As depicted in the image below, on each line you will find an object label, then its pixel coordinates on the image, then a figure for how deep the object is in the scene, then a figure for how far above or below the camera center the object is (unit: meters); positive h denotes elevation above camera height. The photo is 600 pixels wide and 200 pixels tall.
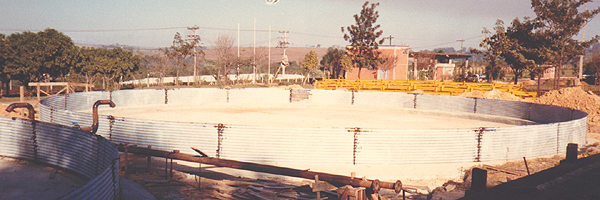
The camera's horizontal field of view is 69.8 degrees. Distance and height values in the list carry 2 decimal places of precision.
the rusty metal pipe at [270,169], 7.55 -1.98
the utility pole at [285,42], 88.34 +7.45
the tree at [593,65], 74.96 +3.54
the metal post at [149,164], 12.13 -2.55
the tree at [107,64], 40.78 +0.97
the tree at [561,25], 41.59 +5.76
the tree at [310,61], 62.59 +2.51
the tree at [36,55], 34.81 +1.50
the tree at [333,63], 75.19 +2.97
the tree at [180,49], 60.22 +3.70
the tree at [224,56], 61.05 +2.99
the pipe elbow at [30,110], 13.00 -1.16
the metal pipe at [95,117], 13.55 -1.40
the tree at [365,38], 58.25 +5.66
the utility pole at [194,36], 62.00 +5.79
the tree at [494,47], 45.91 +3.83
